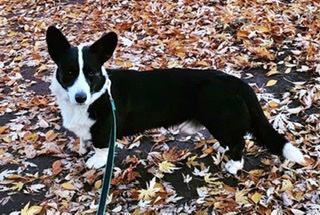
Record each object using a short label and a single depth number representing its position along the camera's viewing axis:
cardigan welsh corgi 2.99
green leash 2.17
